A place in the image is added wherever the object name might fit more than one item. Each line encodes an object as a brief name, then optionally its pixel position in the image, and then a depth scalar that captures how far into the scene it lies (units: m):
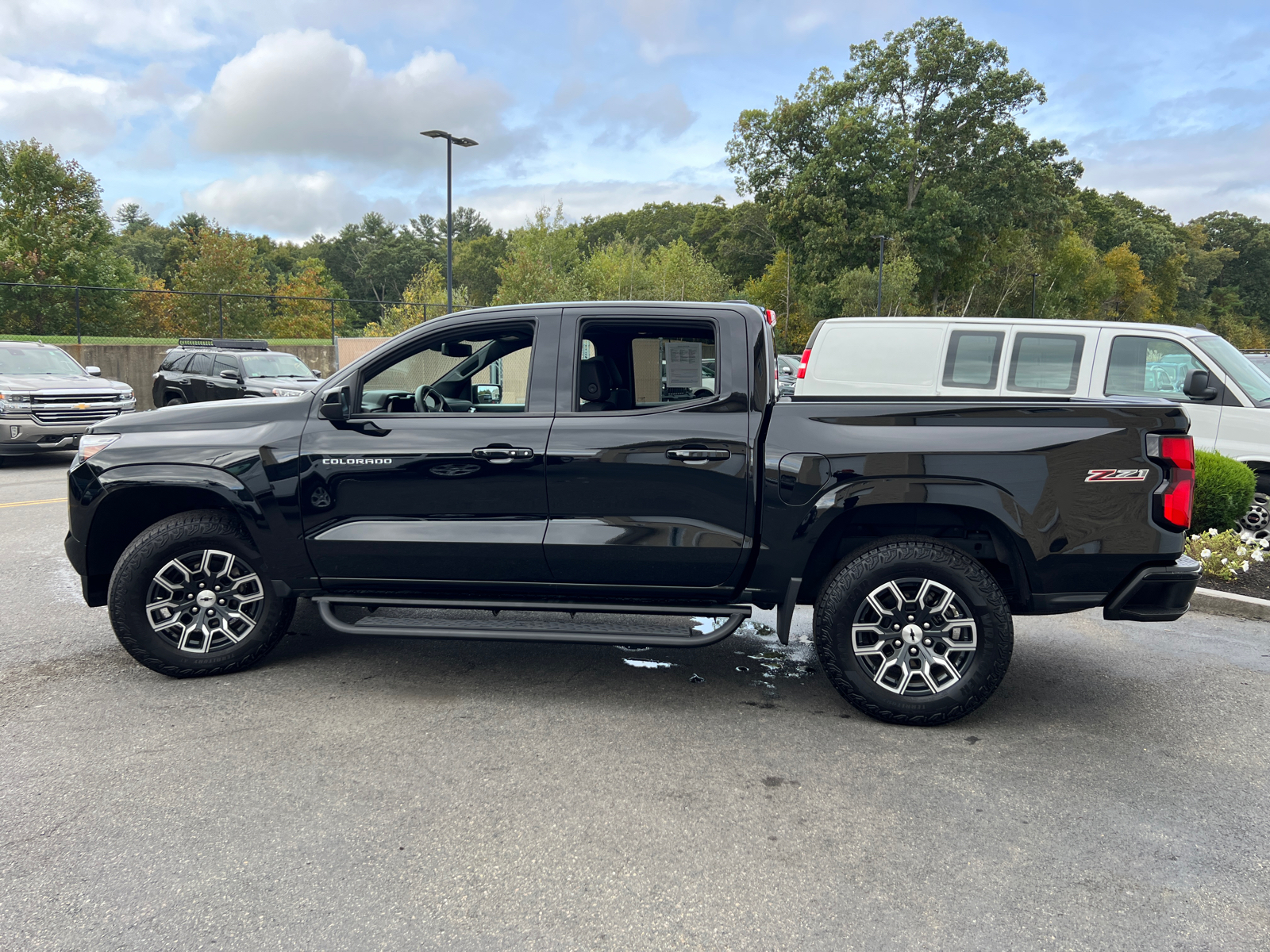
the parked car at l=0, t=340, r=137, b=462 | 12.93
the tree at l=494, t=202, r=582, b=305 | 36.24
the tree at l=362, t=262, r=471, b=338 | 32.16
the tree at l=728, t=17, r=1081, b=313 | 50.88
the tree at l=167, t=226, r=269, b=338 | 44.91
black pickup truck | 4.02
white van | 7.82
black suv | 17.69
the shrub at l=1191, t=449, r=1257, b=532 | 7.22
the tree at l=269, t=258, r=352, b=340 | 29.55
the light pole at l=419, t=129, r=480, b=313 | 24.41
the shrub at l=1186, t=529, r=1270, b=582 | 6.62
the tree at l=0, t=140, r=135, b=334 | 33.50
